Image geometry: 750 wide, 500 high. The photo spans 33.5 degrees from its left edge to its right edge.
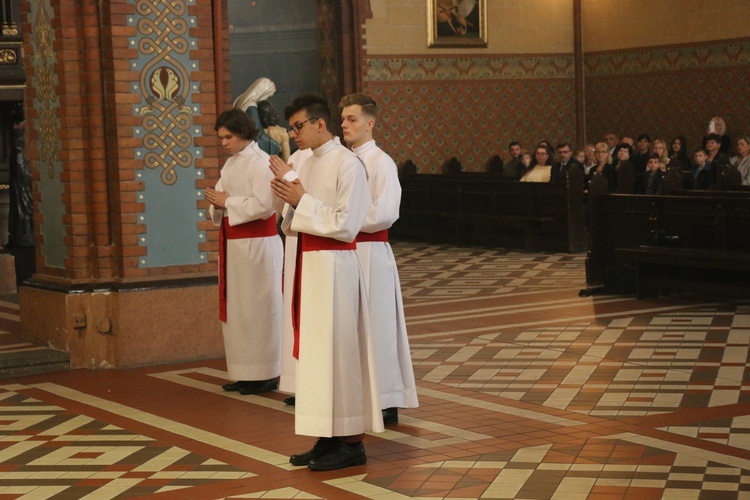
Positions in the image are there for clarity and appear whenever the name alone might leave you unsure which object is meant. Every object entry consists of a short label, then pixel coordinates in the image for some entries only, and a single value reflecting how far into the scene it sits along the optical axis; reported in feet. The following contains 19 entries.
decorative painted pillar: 28.60
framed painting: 65.41
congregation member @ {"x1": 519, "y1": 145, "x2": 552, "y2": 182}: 53.93
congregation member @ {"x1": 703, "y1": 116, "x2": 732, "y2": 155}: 56.95
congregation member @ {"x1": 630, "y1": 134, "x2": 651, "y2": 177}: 54.13
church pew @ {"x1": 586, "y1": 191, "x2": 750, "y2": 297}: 35.19
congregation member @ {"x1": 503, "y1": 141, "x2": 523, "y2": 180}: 59.57
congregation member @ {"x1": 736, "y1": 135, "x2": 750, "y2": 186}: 48.93
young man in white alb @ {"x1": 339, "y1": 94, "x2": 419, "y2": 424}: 21.63
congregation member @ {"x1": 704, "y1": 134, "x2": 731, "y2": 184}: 45.22
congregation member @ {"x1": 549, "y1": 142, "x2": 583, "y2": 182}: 53.06
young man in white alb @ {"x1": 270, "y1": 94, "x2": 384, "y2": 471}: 18.62
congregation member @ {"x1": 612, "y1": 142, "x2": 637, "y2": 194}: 41.91
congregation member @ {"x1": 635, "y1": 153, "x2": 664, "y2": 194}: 45.42
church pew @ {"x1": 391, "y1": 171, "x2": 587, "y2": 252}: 50.72
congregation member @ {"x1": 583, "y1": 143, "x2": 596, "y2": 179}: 55.26
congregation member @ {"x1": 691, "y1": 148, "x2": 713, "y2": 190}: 45.52
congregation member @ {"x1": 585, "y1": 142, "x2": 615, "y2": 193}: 51.34
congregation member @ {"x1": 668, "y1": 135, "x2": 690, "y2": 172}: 56.65
